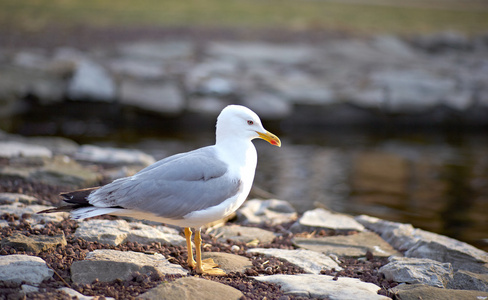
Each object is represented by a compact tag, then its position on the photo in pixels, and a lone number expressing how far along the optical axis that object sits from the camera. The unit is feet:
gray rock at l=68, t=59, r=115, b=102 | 31.12
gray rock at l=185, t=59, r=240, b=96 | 32.27
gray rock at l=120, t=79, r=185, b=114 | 31.37
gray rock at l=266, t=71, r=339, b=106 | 32.55
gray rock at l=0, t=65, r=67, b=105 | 30.58
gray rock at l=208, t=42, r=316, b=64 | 41.50
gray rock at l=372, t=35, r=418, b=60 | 46.68
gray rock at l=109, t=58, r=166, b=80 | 33.71
